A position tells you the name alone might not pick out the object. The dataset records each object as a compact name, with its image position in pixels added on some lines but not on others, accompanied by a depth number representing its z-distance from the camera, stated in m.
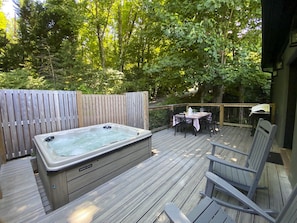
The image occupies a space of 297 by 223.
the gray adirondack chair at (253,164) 1.81
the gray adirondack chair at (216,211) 1.03
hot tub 2.12
